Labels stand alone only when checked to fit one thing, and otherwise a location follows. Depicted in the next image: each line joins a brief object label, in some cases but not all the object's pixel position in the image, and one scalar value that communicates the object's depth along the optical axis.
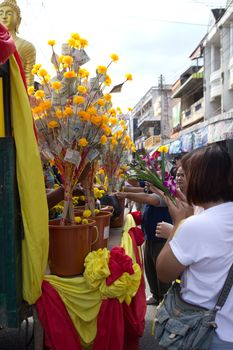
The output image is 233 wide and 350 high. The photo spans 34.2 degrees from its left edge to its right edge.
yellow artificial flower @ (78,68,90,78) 2.29
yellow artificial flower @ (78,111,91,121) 2.19
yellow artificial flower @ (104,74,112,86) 2.37
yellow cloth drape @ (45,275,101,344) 2.13
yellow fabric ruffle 2.06
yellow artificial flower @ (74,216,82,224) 2.37
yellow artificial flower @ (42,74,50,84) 2.28
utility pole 41.19
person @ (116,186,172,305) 3.75
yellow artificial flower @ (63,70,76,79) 2.15
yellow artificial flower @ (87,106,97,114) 2.21
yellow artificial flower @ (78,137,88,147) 2.20
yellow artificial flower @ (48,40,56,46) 2.18
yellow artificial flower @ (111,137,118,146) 3.29
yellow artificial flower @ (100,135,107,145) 2.33
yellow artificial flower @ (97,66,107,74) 2.28
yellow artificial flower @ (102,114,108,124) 2.29
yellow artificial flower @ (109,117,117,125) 2.73
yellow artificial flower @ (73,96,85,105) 2.12
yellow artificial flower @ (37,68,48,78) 2.23
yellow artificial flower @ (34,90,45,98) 2.23
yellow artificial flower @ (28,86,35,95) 2.46
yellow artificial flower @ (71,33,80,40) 2.22
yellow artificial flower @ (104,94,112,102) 2.38
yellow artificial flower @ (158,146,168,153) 3.09
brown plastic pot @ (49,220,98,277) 2.22
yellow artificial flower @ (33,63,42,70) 2.27
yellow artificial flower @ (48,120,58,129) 2.21
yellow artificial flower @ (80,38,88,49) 2.22
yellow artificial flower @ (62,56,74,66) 2.16
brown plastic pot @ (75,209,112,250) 2.56
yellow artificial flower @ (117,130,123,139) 3.45
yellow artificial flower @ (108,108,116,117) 2.72
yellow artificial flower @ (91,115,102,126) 2.22
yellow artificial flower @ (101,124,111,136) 2.31
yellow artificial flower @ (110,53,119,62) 2.30
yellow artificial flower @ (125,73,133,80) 2.45
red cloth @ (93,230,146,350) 2.17
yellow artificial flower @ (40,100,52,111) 2.21
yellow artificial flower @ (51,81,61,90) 2.17
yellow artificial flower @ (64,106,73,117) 2.17
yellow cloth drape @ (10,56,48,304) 1.92
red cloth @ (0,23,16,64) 1.75
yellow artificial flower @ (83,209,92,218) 2.47
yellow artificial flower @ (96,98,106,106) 2.27
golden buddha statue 3.25
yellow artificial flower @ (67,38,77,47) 2.22
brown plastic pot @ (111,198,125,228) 3.73
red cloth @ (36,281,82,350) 2.06
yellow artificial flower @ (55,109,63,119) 2.22
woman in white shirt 1.47
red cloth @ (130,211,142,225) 4.00
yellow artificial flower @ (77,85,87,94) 2.16
